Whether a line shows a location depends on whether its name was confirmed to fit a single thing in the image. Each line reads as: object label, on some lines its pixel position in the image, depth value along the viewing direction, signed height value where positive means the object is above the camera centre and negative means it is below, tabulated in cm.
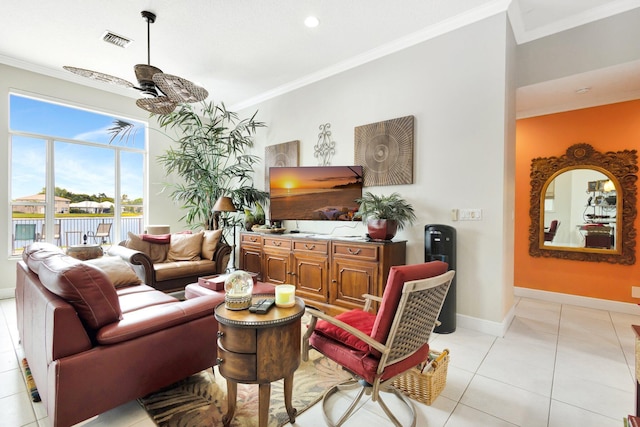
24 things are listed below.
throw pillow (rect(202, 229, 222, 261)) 432 -46
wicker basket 190 -112
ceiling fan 285 +127
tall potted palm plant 506 +84
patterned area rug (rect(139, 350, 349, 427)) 173 -122
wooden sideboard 316 -64
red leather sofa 146 -73
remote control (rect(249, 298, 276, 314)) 161 -53
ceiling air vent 348 +210
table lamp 459 +11
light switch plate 306 -2
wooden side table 149 -71
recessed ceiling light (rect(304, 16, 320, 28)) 318 +211
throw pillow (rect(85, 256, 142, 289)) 282 -58
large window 430 +59
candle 171 -50
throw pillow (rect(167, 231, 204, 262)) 419 -51
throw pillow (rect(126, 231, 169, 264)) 393 -49
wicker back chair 152 -69
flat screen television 393 +29
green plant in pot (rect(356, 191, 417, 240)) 321 -1
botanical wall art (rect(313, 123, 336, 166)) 428 +98
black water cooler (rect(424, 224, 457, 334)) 301 -42
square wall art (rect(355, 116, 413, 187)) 351 +78
